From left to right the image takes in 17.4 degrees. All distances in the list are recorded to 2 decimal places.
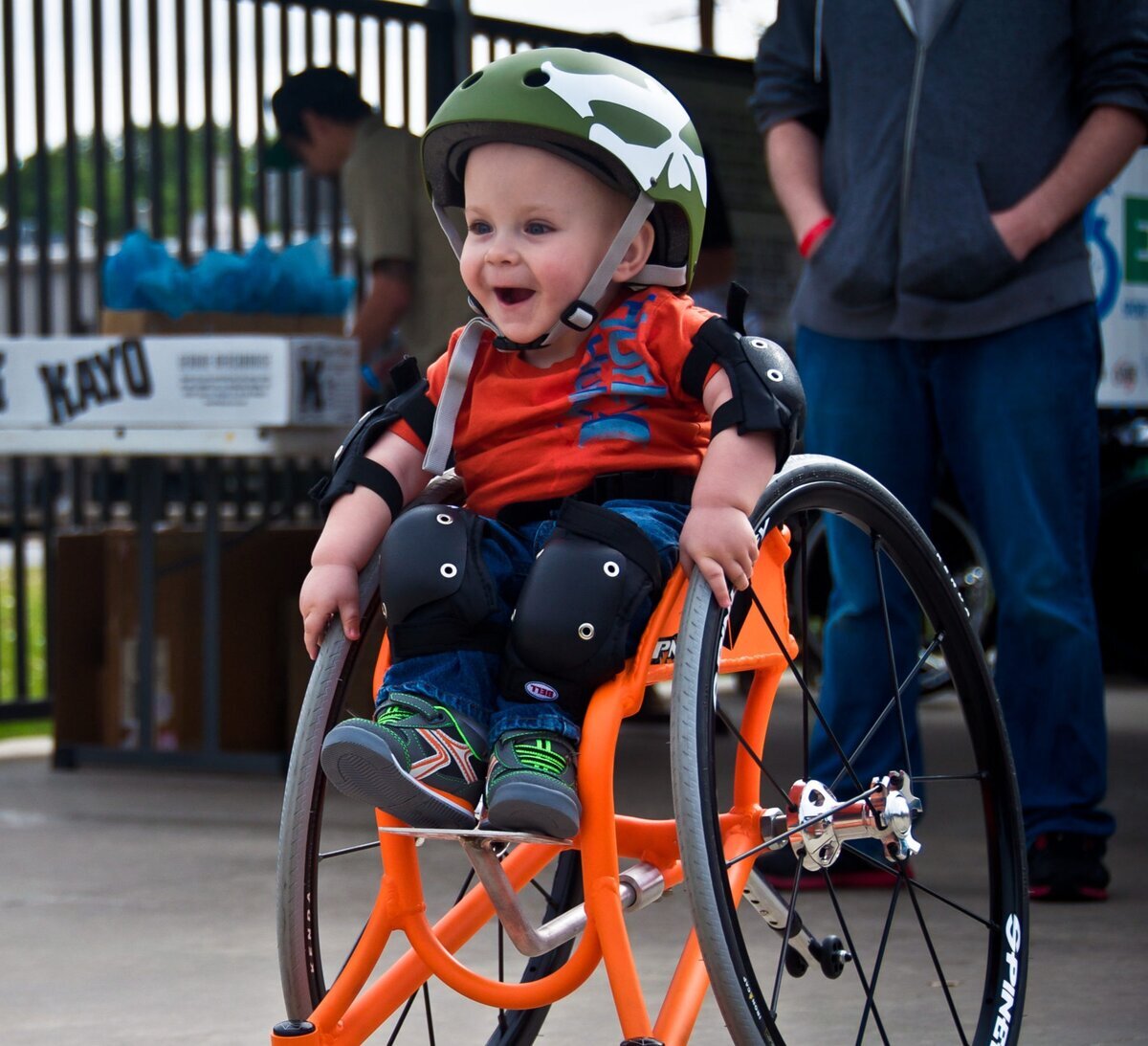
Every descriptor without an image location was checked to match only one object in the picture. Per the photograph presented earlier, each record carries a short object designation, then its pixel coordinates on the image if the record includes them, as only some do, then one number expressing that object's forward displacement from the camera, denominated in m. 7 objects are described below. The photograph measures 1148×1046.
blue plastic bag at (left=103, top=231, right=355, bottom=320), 9.24
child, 3.84
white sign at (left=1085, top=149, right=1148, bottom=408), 8.89
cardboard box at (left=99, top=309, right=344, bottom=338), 9.24
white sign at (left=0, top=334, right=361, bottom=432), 8.77
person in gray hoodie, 6.42
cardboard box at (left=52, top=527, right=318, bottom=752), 9.82
